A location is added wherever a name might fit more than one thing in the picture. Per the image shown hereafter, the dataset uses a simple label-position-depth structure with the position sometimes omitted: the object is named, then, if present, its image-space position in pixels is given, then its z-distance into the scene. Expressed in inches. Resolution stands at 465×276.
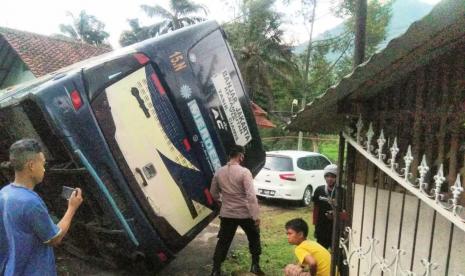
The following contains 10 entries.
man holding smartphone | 98.2
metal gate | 94.5
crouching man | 140.2
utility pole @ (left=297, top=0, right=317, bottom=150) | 797.6
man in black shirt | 197.8
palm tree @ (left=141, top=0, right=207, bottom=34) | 1079.0
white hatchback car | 403.2
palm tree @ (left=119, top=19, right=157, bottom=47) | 1106.1
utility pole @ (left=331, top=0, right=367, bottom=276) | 136.8
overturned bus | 150.6
